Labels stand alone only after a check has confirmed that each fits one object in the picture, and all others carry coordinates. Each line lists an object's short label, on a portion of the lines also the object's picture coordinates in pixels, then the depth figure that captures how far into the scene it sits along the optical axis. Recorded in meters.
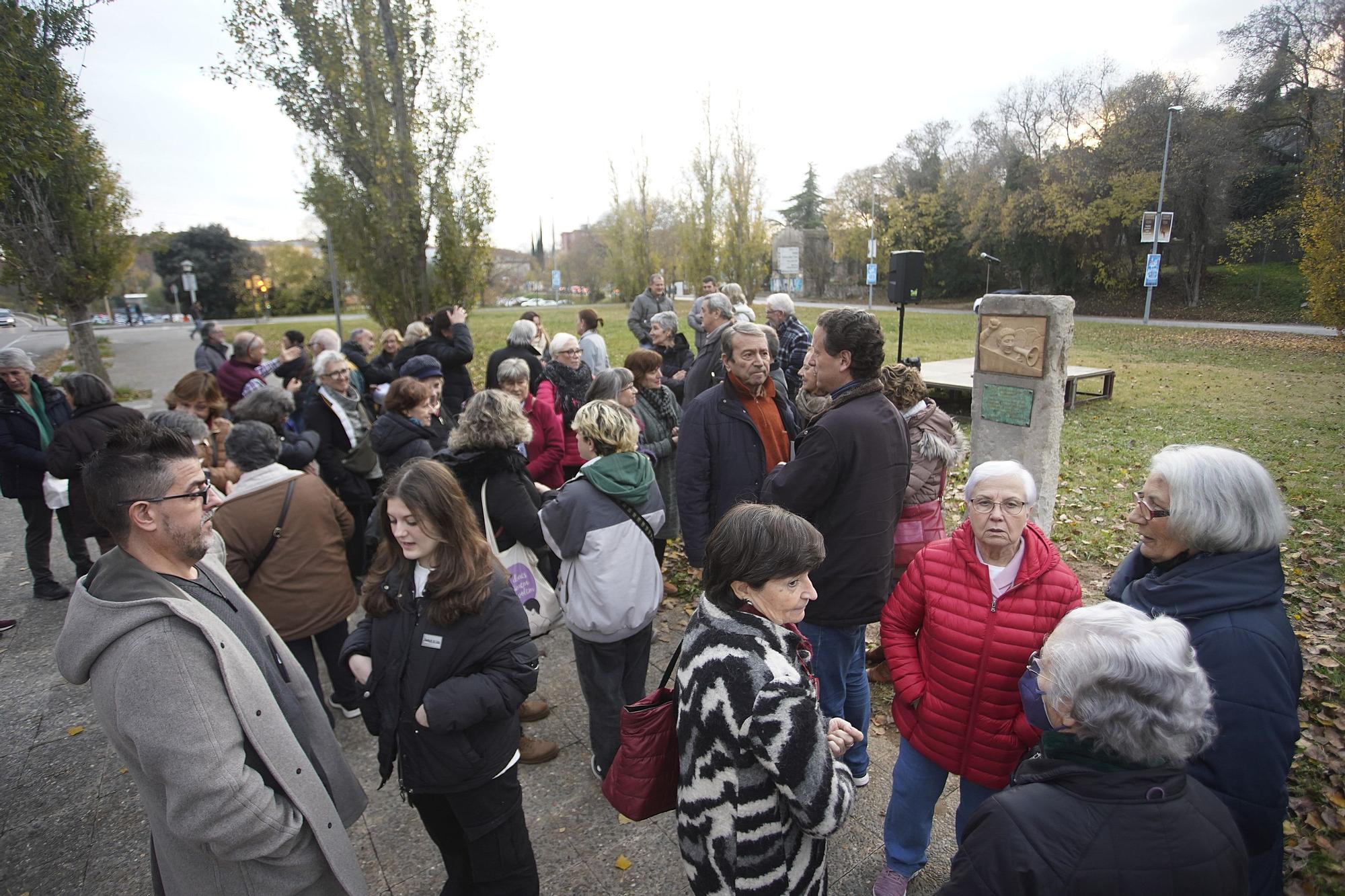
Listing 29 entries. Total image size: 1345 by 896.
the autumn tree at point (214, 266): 47.94
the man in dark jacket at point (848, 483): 2.90
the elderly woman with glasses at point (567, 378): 5.88
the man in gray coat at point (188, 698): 1.64
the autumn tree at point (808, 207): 63.03
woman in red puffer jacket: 2.35
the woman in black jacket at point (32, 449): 5.30
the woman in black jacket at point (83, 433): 4.70
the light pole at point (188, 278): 28.98
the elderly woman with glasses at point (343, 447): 4.96
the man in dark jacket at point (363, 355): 7.89
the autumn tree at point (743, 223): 25.03
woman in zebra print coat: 1.68
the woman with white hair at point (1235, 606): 1.82
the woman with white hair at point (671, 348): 7.41
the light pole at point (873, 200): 41.04
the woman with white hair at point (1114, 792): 1.35
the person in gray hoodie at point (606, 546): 3.12
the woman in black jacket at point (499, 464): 3.30
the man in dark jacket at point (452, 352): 7.27
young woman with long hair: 2.23
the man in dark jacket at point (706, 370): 4.93
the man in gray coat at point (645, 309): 9.88
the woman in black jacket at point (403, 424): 4.36
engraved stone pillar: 4.94
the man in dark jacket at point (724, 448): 3.61
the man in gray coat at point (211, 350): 8.85
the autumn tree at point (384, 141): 12.28
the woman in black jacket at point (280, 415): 4.30
